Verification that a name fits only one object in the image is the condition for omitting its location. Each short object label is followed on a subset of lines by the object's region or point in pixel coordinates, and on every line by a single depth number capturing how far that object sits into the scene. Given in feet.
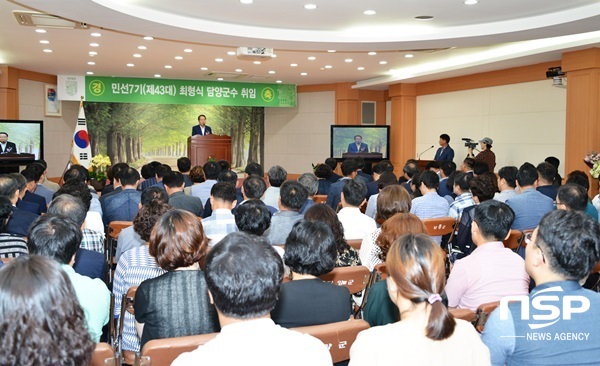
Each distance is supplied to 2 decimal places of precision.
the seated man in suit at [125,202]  18.60
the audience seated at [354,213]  15.52
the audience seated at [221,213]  14.64
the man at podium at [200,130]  45.29
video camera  39.50
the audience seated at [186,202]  18.43
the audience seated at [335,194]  22.95
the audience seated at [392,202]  14.56
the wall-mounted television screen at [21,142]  38.34
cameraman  38.04
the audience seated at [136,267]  9.93
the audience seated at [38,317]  3.82
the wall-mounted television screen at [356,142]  48.34
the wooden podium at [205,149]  44.54
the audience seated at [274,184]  21.36
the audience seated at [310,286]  7.88
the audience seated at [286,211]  14.57
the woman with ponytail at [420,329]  5.51
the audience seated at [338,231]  11.81
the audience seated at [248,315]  4.96
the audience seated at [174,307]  7.92
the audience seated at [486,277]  9.30
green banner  47.21
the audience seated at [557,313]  6.18
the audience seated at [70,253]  8.29
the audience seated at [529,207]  16.74
